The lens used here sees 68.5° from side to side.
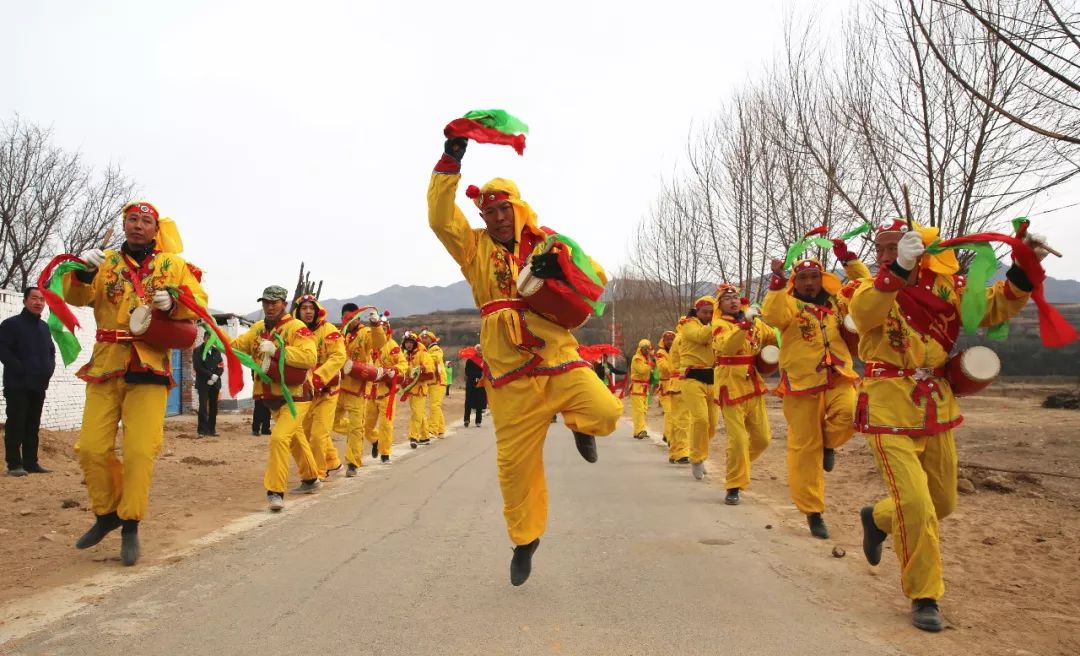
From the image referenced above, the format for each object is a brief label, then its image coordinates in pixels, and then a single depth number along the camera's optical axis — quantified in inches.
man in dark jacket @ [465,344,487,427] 835.4
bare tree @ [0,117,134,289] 759.7
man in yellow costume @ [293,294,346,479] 356.5
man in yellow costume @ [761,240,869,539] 257.8
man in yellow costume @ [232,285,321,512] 305.1
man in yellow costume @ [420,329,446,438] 657.0
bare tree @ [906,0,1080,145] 186.5
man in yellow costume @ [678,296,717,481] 385.4
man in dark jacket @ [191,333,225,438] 602.6
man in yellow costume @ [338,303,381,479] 419.2
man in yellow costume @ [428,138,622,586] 179.5
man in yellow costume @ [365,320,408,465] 469.4
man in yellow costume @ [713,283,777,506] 326.6
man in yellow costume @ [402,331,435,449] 575.8
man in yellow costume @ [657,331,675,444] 614.4
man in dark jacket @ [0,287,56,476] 359.9
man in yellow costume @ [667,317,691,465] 481.1
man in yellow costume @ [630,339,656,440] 719.1
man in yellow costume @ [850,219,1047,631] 165.5
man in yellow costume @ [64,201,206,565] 213.6
